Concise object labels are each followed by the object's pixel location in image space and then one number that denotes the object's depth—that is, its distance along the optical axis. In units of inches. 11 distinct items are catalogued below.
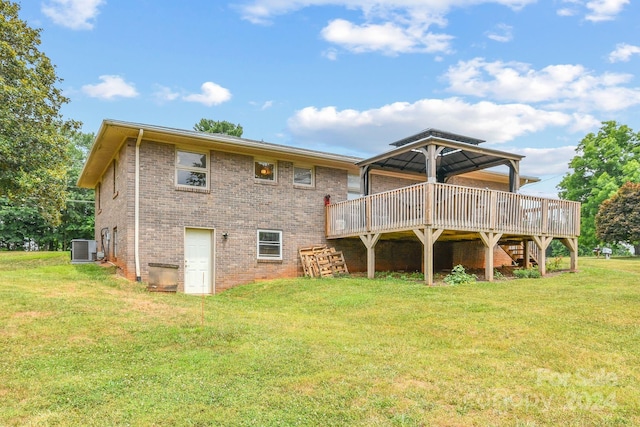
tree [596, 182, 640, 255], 1112.8
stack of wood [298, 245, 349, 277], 579.2
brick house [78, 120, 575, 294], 498.6
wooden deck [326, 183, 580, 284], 466.9
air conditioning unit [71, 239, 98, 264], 650.2
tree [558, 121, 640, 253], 1369.3
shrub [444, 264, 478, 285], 468.5
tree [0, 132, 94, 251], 1327.5
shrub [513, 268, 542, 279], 536.6
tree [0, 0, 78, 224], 541.4
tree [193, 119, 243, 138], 1553.9
